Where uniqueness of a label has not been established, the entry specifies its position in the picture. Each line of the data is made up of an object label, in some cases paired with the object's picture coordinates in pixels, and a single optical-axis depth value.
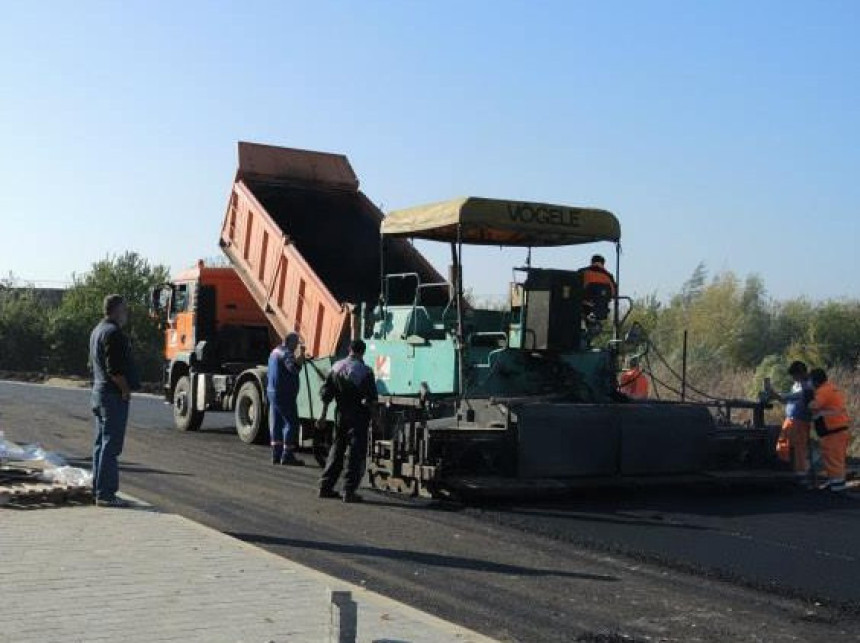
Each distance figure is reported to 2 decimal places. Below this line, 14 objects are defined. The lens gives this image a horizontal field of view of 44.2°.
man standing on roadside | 8.95
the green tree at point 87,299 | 45.59
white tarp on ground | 9.86
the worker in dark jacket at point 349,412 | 10.50
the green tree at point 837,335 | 23.05
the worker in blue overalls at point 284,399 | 13.55
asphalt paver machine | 10.41
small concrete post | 4.54
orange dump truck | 14.45
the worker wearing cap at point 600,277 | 12.36
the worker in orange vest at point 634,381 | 13.65
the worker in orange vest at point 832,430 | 12.11
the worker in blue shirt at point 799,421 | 12.55
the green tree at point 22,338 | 47.28
